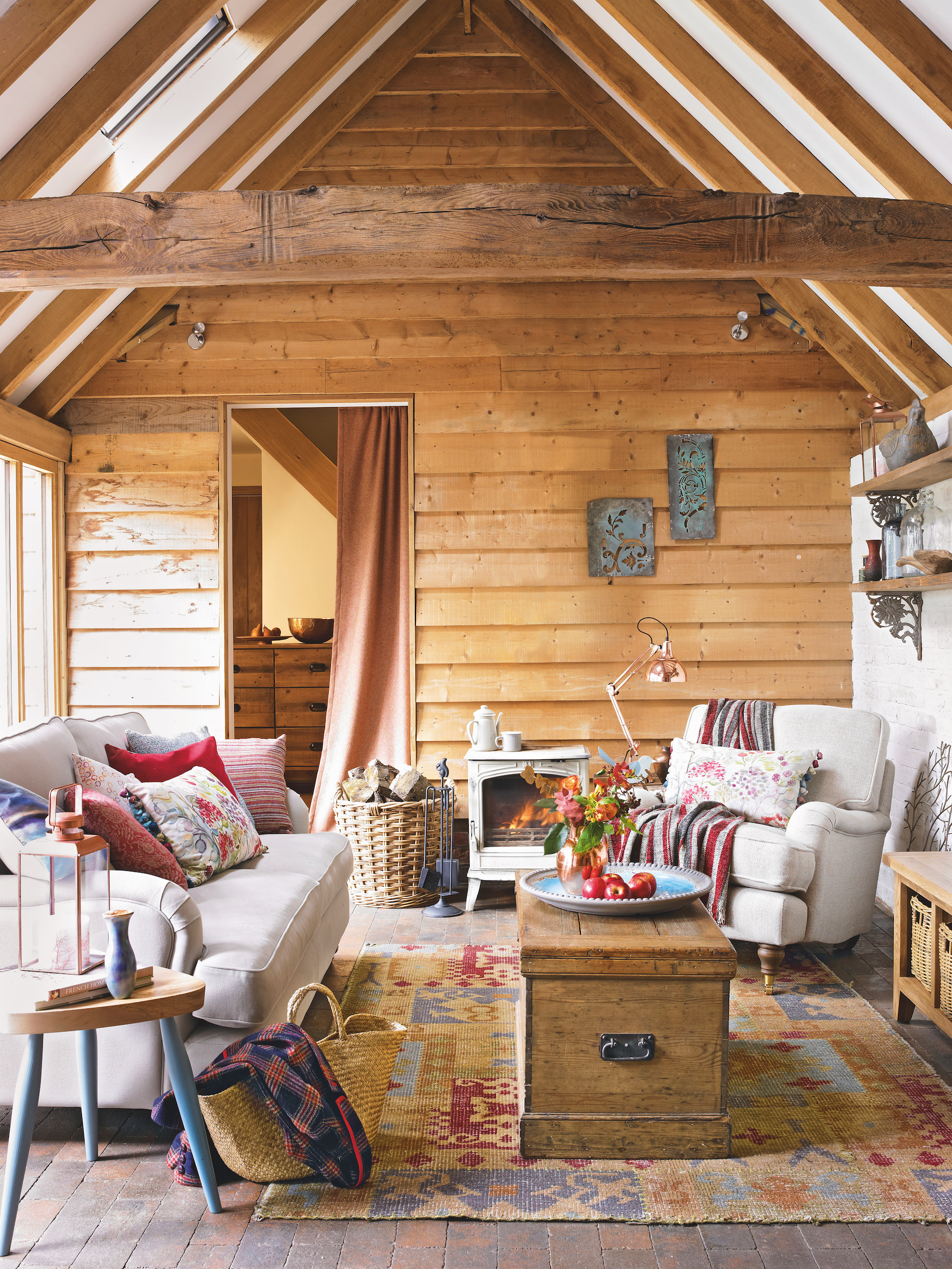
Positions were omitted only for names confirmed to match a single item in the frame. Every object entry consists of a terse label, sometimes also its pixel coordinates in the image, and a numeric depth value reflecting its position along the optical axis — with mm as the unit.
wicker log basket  4434
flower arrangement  2648
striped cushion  3705
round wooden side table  1895
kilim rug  2121
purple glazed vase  1965
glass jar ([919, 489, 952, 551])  3963
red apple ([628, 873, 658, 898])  2598
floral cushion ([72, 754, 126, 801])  2809
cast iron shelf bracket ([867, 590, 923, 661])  4160
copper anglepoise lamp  4293
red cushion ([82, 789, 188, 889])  2527
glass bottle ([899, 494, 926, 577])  4062
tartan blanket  2119
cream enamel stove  4355
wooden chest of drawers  7020
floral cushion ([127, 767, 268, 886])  2918
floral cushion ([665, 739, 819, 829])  3748
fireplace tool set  4457
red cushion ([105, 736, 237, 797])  3223
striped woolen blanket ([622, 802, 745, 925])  3455
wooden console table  2846
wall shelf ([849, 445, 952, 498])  3674
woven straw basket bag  2133
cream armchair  3391
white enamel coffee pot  4480
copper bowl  6988
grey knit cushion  3418
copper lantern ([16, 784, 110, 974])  2010
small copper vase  2688
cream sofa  2336
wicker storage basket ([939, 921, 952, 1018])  2760
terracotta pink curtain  5316
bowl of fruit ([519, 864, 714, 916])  2547
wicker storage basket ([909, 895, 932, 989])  2906
